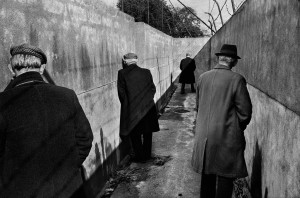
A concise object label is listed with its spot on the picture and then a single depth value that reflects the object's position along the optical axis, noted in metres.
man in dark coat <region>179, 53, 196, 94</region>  12.98
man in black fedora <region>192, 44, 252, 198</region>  2.74
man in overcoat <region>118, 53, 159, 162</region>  4.52
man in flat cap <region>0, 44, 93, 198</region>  1.69
